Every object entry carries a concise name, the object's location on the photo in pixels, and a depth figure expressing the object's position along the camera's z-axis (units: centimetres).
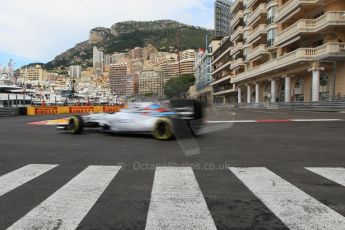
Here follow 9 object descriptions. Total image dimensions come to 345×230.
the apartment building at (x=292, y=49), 3303
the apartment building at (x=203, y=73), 11829
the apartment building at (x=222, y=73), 8349
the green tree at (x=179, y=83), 12635
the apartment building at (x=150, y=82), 17212
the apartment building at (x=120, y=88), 18368
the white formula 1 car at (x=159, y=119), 1018
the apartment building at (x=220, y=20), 18956
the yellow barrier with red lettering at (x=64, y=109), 3606
